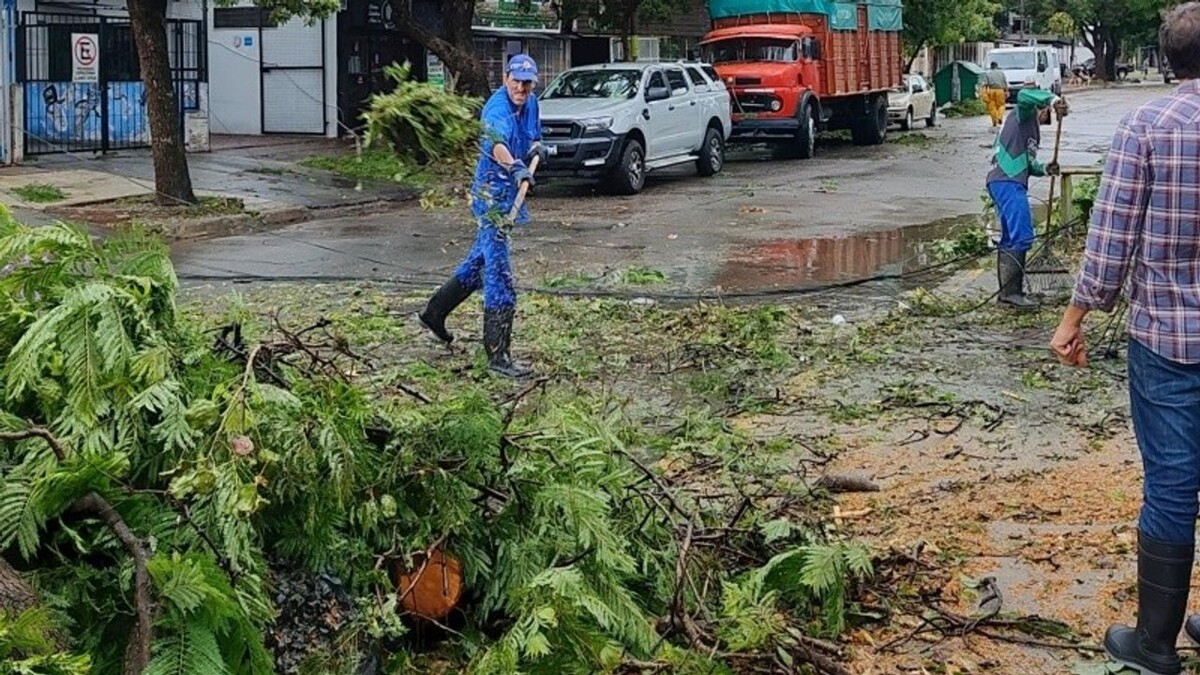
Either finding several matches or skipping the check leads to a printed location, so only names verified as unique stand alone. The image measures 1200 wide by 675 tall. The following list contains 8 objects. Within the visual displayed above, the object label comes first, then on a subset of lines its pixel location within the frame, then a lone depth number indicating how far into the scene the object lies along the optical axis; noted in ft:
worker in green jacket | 33.81
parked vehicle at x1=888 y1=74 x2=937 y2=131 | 119.24
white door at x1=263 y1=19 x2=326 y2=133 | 90.12
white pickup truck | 64.34
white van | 162.91
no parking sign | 69.41
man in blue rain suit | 25.94
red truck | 86.38
